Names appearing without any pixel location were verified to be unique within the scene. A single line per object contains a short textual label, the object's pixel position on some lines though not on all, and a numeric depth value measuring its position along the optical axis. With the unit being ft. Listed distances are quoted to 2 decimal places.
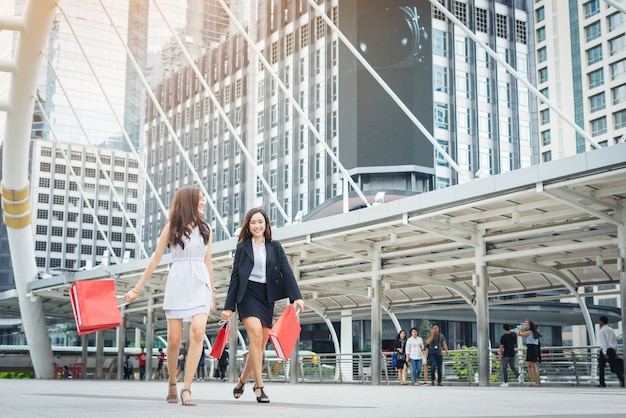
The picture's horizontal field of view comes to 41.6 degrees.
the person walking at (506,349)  61.00
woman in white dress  21.95
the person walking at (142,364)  122.62
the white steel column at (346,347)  84.48
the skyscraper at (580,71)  233.14
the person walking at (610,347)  53.81
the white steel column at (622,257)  48.39
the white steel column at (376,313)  69.36
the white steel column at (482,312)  58.49
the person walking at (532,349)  59.00
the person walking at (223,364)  92.32
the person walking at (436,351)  64.39
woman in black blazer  23.52
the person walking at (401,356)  70.38
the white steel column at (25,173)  65.87
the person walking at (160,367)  118.52
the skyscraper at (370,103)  192.34
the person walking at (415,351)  66.17
